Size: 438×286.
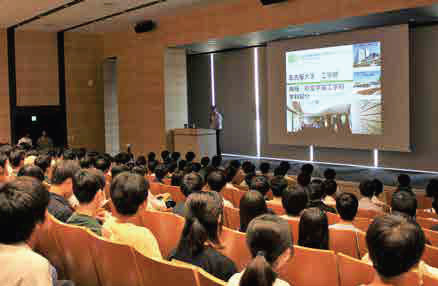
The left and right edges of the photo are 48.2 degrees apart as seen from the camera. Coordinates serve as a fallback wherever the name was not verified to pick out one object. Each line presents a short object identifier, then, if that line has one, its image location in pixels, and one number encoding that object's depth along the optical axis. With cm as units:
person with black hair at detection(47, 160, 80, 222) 371
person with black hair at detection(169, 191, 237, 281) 226
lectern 1119
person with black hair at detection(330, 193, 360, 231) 351
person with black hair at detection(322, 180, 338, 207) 523
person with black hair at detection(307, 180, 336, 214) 448
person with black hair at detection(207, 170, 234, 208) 457
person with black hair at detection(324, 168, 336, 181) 654
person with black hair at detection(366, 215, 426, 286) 173
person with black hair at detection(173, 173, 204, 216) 420
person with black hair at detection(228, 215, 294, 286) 198
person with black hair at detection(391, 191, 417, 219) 411
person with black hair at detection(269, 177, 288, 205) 460
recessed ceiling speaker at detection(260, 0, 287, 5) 901
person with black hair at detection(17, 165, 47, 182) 431
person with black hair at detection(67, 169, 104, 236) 310
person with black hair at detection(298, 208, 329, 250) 282
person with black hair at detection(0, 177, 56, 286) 174
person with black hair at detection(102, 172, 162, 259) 271
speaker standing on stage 1155
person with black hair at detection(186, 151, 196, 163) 803
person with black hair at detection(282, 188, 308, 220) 352
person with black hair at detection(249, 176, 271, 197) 454
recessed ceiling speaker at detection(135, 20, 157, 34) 1202
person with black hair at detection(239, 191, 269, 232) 314
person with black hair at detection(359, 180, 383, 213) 503
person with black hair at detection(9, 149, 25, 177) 620
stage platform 886
